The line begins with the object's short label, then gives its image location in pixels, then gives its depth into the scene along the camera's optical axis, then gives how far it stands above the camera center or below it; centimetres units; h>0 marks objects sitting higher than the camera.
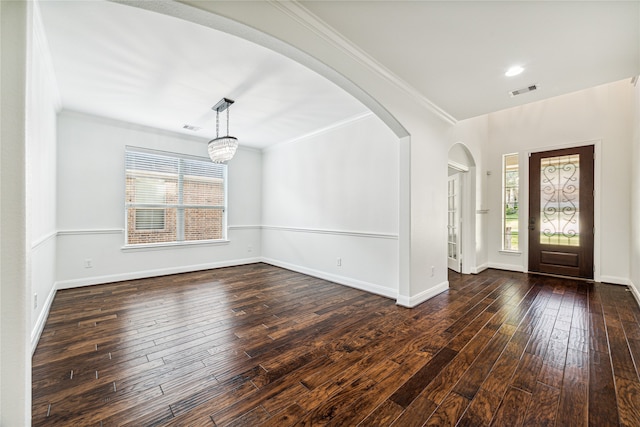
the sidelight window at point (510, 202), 525 +20
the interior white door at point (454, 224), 508 -24
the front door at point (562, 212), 446 +0
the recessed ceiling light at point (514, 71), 259 +143
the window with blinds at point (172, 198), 468 +25
